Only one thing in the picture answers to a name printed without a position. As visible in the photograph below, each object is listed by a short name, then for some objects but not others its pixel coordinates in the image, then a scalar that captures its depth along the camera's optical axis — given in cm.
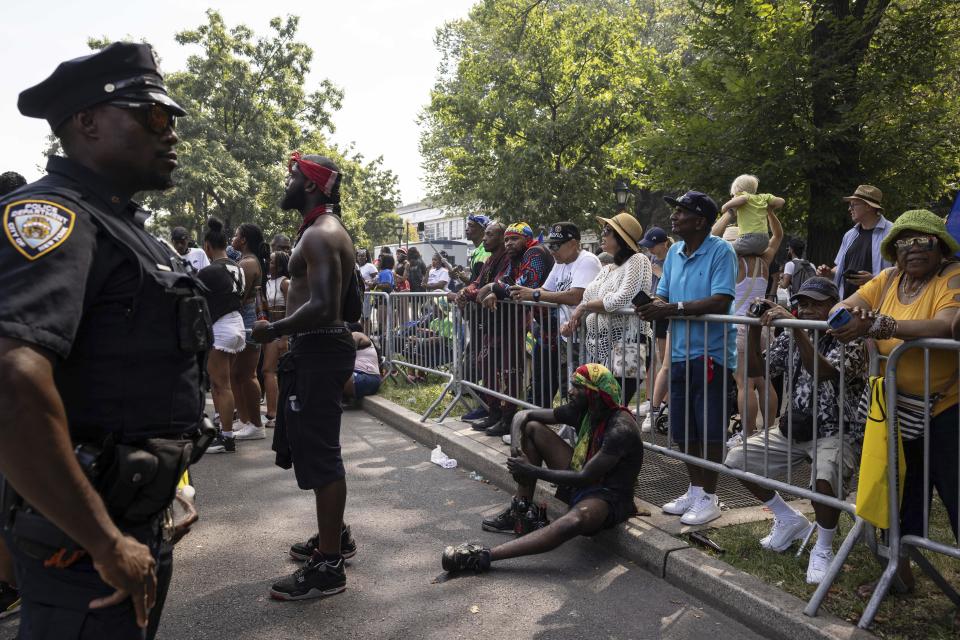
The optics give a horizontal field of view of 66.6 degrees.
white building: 7488
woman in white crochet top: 545
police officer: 145
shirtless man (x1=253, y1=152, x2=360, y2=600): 372
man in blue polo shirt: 456
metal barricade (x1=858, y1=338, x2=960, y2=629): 322
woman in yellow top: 327
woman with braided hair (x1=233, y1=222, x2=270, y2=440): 704
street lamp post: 1844
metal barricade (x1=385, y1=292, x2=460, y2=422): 854
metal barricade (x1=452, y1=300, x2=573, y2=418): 628
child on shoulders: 645
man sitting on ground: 420
